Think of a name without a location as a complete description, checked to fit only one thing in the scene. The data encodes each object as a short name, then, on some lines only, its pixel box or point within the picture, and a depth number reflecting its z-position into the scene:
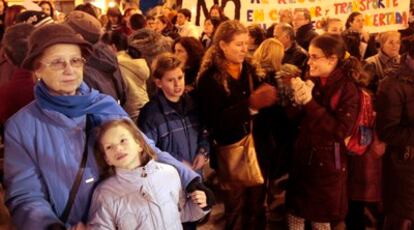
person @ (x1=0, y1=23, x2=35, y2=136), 2.78
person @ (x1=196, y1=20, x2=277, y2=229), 3.47
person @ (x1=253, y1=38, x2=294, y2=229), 3.89
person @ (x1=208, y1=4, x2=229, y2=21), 7.34
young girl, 2.11
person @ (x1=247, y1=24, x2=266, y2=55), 5.33
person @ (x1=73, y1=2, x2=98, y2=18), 5.76
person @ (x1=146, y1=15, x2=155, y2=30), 7.52
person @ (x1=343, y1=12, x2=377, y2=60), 5.77
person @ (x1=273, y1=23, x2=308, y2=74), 5.27
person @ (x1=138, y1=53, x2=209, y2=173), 3.34
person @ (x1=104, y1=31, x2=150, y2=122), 4.34
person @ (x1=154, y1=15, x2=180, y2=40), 7.51
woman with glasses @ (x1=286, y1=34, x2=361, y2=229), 3.43
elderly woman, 1.97
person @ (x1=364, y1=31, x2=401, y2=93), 5.07
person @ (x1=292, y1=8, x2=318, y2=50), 6.21
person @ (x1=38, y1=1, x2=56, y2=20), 8.38
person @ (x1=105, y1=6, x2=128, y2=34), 7.84
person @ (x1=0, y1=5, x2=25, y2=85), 4.07
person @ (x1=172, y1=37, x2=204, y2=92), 4.46
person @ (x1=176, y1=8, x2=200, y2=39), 7.71
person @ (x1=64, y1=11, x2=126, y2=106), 3.50
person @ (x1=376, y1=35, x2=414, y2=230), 3.34
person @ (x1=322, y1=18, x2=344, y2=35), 6.23
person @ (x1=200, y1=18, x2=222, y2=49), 7.13
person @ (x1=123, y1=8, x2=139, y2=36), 7.34
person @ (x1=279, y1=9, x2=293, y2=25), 6.86
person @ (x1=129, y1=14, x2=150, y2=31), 6.35
